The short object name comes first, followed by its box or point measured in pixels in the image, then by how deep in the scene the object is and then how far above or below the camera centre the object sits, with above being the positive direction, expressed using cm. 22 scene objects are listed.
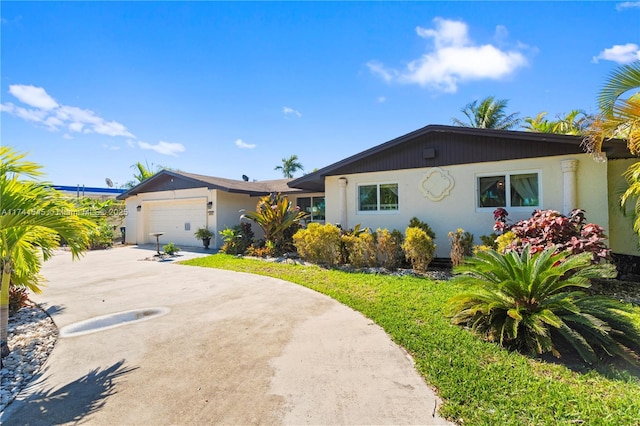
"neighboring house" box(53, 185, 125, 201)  2388 +268
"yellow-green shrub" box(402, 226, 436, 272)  805 -87
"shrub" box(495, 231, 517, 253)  683 -59
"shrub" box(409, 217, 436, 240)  918 -31
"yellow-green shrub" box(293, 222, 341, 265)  911 -80
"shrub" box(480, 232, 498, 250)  786 -68
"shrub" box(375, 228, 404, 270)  851 -91
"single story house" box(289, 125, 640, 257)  779 +108
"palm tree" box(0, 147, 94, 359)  336 -1
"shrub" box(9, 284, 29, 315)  511 -139
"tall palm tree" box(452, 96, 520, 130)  2323 +813
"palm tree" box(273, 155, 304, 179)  3675 +663
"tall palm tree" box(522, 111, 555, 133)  1738 +581
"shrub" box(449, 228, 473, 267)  805 -86
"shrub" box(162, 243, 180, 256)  1227 -128
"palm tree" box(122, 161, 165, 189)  2556 +440
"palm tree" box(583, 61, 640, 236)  521 +192
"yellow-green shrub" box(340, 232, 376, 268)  870 -99
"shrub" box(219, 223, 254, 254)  1249 -93
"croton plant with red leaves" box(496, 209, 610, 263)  566 -42
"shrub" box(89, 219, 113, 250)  1530 -109
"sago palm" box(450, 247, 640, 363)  337 -121
